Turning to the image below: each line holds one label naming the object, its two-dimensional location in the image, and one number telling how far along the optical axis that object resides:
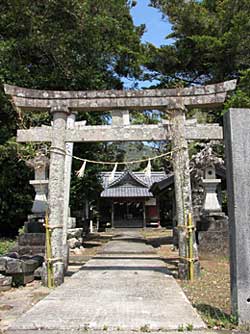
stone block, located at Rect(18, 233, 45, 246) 11.17
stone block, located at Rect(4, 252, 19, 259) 8.94
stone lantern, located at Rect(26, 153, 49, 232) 12.20
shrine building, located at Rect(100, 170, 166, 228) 33.22
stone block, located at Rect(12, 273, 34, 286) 7.96
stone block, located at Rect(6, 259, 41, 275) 7.82
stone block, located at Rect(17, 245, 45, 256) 10.73
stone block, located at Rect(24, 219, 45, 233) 11.80
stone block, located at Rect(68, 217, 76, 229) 14.90
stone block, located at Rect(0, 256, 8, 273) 7.81
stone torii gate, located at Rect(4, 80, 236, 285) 8.54
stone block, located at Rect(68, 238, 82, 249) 14.32
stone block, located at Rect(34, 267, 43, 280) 8.58
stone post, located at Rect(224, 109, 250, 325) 4.90
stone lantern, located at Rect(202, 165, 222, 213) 13.34
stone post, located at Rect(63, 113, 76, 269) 9.30
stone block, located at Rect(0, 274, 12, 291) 7.61
